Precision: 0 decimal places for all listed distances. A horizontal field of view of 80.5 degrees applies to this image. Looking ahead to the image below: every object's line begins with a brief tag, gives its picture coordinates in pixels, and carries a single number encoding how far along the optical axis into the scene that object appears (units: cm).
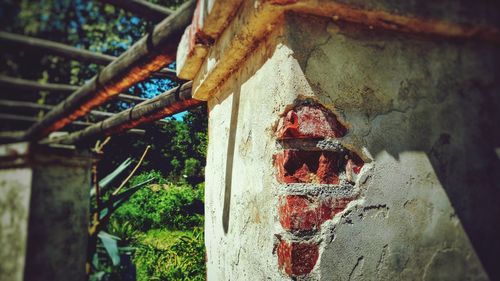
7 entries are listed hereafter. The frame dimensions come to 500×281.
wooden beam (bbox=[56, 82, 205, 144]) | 229
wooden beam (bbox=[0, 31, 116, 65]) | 145
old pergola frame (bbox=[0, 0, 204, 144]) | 133
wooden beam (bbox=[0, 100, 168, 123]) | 264
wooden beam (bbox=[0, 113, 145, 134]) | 296
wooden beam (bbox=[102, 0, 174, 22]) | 131
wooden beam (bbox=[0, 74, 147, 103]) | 208
